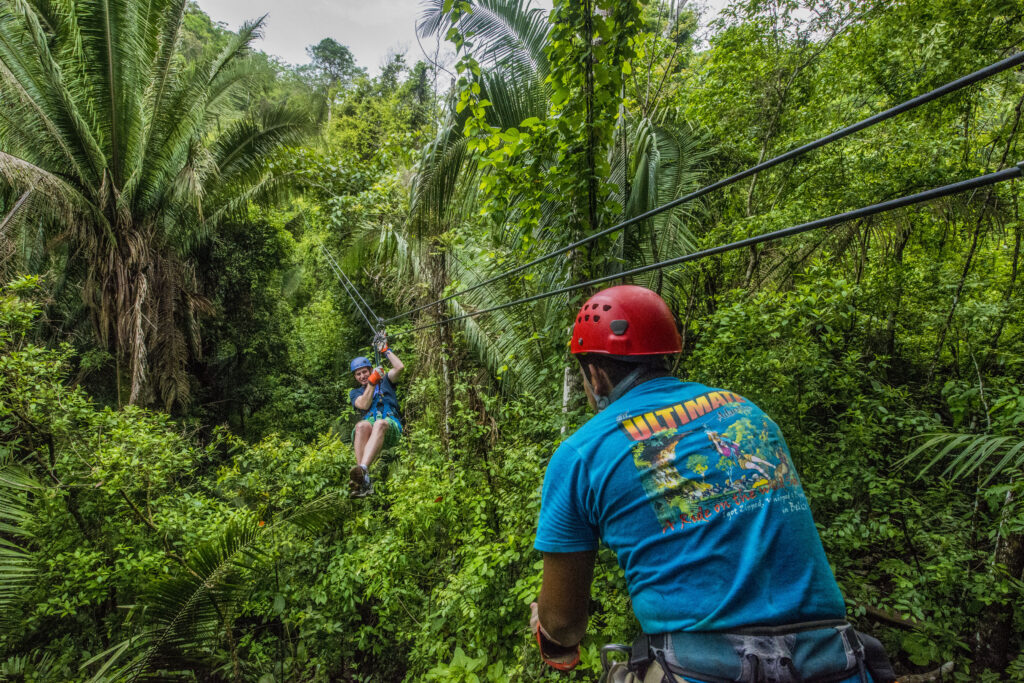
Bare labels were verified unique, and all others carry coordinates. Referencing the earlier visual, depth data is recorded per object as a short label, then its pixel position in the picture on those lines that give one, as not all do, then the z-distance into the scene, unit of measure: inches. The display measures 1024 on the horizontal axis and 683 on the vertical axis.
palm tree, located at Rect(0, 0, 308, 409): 263.9
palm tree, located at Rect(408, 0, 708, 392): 161.8
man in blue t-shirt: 45.9
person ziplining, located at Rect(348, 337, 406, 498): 230.1
